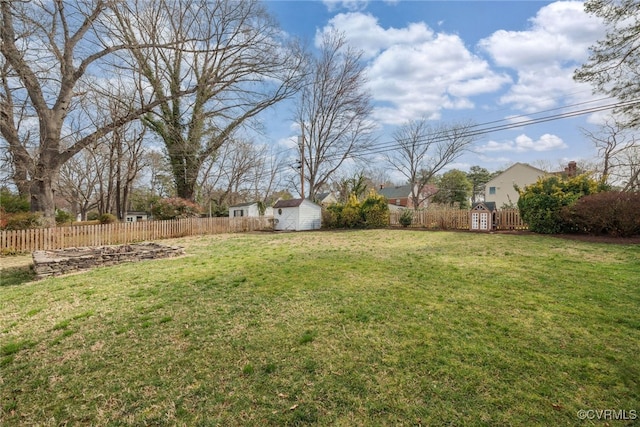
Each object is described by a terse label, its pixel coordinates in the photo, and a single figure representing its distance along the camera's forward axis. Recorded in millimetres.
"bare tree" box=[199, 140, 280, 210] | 30675
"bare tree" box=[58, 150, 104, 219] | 25325
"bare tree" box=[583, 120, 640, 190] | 18578
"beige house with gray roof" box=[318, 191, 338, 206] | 42747
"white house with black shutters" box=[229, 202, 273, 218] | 24375
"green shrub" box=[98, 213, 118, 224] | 18078
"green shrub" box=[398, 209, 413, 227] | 17312
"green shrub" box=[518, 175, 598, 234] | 10945
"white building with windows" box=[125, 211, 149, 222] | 30172
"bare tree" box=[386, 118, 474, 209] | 25422
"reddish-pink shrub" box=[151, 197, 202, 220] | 16938
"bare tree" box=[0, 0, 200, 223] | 10227
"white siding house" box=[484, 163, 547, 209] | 30109
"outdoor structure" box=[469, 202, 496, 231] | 14172
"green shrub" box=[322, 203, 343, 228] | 18984
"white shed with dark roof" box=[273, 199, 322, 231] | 19000
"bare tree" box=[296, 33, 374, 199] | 23141
